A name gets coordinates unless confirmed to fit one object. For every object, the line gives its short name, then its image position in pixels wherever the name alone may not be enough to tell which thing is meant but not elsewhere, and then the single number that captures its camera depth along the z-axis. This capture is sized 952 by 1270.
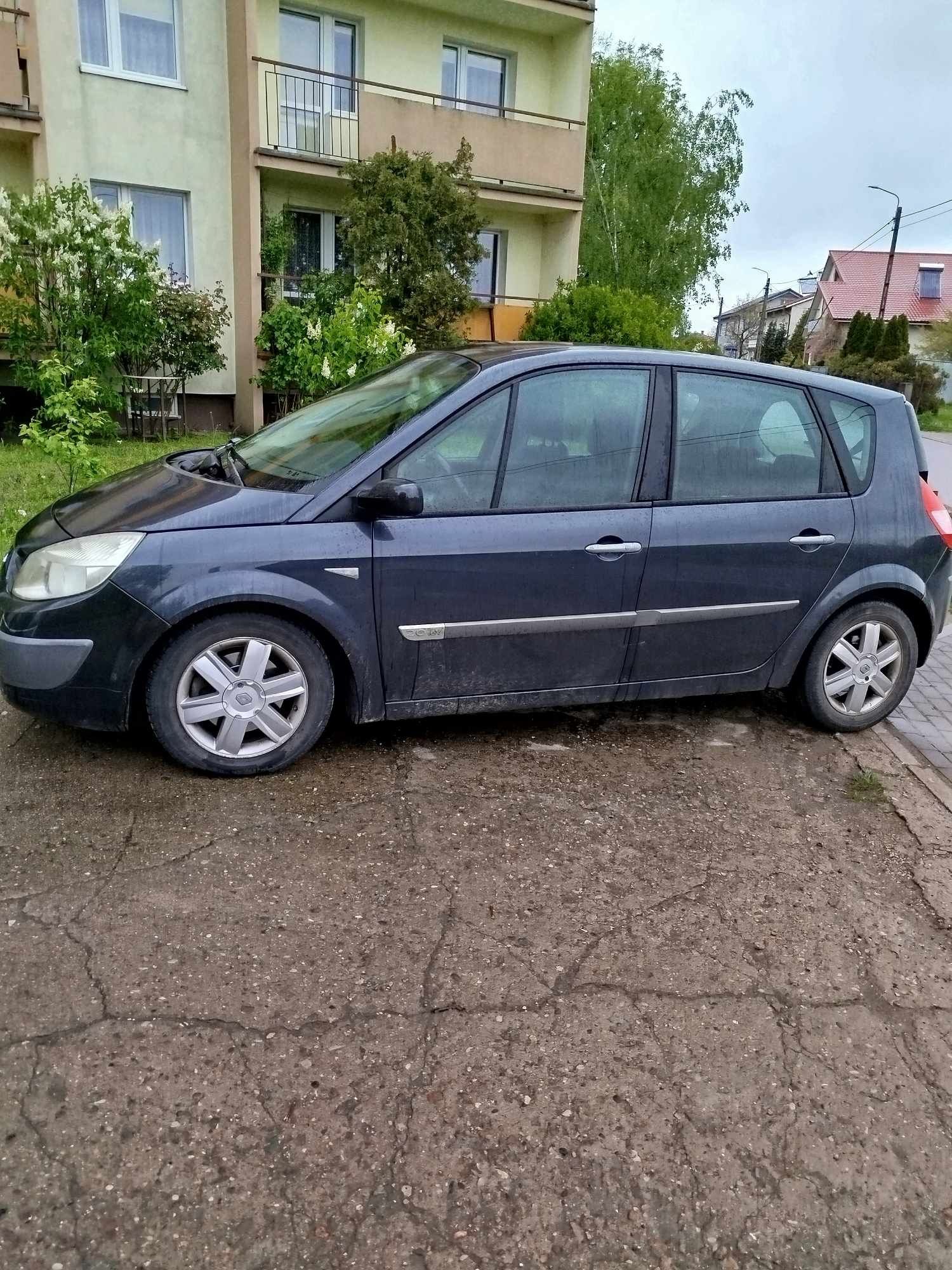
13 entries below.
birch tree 31.56
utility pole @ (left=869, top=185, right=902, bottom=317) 37.16
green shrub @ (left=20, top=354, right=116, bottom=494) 6.88
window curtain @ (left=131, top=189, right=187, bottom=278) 15.77
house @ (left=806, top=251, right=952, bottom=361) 61.69
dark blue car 3.67
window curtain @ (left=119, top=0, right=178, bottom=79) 15.02
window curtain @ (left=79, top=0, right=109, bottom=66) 14.82
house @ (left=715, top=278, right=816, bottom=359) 90.69
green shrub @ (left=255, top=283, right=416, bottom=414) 8.82
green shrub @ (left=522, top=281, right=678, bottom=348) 15.98
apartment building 14.83
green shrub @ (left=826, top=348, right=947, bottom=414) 37.38
